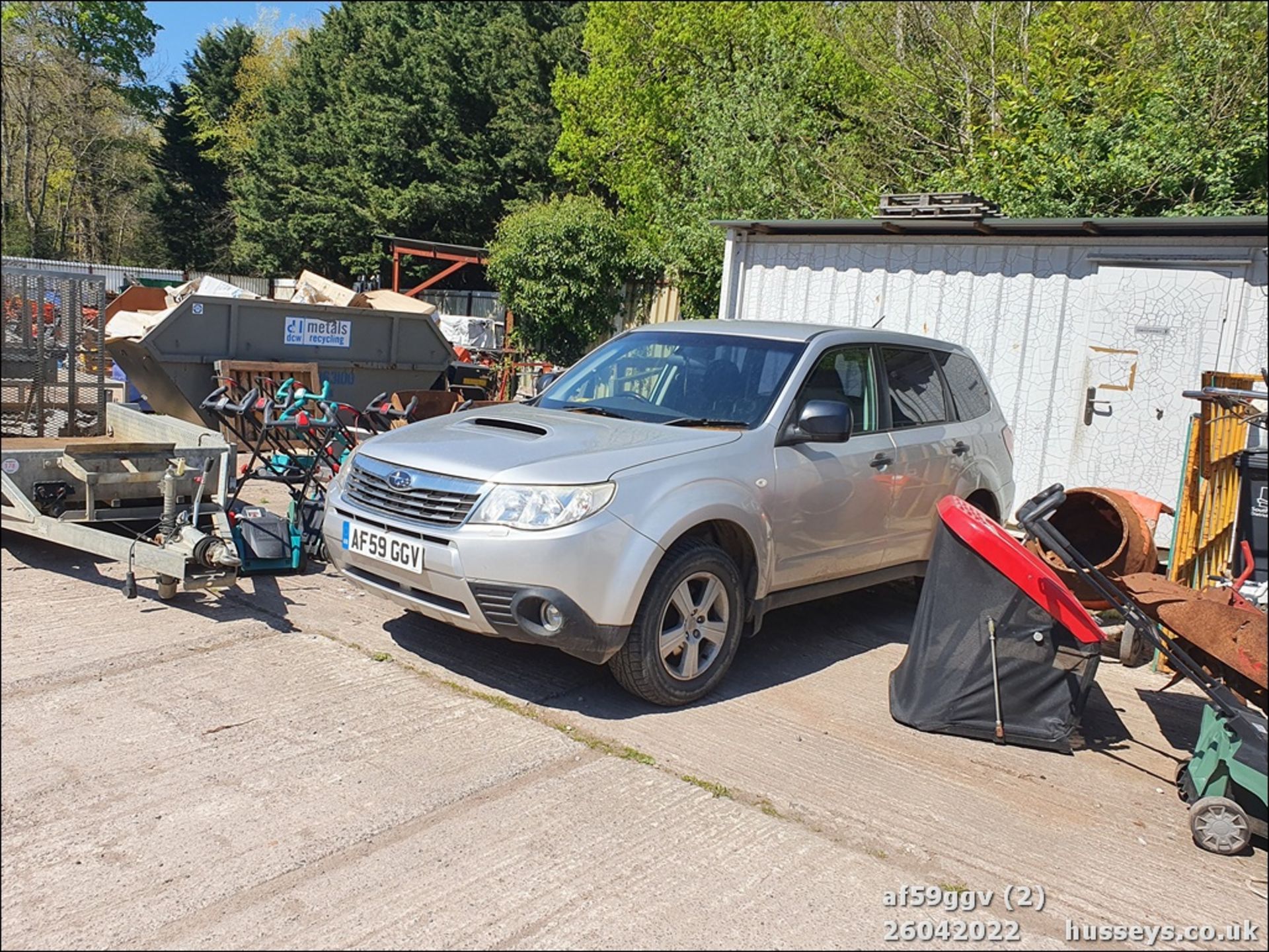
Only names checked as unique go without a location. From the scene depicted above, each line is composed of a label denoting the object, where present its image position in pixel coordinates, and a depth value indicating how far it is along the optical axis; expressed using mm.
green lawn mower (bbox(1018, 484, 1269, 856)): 3797
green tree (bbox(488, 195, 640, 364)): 19062
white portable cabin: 8242
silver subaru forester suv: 4449
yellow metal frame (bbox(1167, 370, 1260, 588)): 6031
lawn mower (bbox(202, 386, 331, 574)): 6387
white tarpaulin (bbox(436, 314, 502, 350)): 21094
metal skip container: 10562
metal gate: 4852
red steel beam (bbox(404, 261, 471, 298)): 24109
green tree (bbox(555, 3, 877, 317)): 17297
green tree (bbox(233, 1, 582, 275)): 28984
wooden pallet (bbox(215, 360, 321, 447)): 10766
